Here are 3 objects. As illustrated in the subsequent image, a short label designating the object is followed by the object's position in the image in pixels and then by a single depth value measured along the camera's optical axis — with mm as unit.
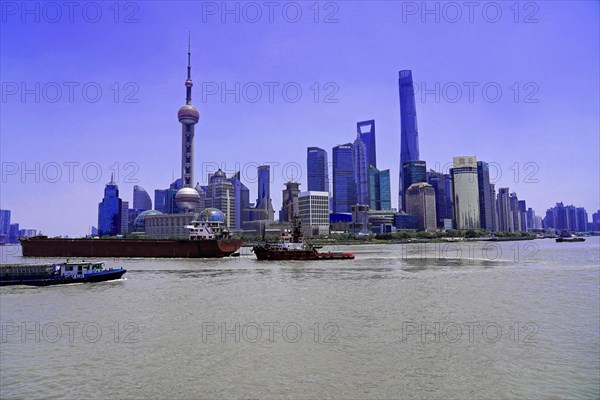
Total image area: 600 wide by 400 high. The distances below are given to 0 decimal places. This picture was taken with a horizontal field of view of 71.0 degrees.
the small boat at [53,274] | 50062
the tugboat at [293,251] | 92000
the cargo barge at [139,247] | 102562
